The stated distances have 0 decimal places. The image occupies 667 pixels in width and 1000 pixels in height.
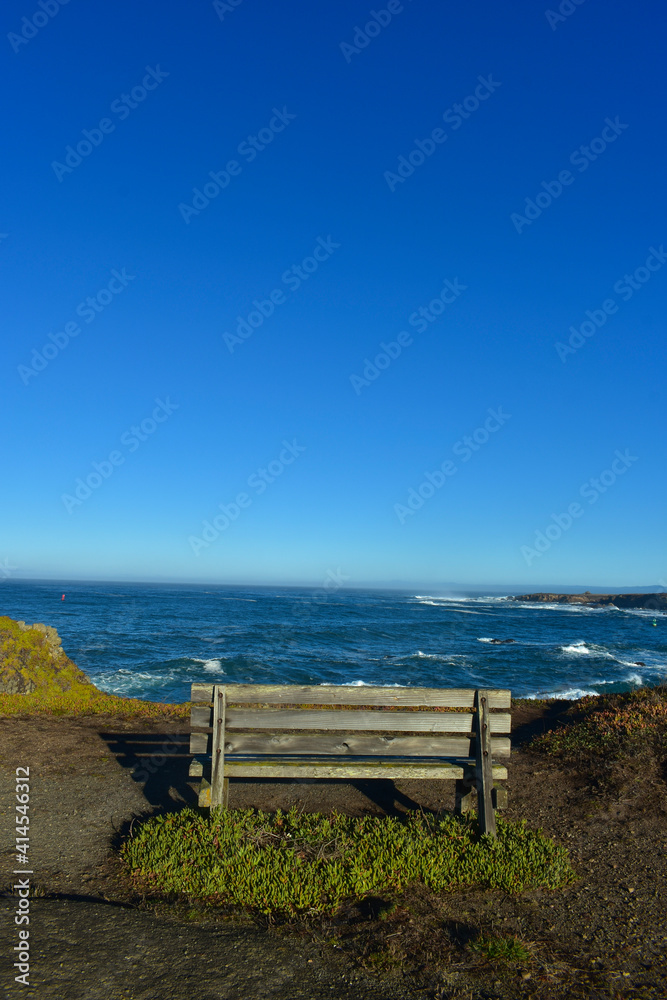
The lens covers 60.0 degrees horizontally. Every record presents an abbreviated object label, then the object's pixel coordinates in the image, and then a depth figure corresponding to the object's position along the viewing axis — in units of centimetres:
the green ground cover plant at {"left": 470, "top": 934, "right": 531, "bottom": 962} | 414
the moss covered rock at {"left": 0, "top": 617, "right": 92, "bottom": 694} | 1277
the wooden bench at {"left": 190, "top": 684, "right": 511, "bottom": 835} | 604
